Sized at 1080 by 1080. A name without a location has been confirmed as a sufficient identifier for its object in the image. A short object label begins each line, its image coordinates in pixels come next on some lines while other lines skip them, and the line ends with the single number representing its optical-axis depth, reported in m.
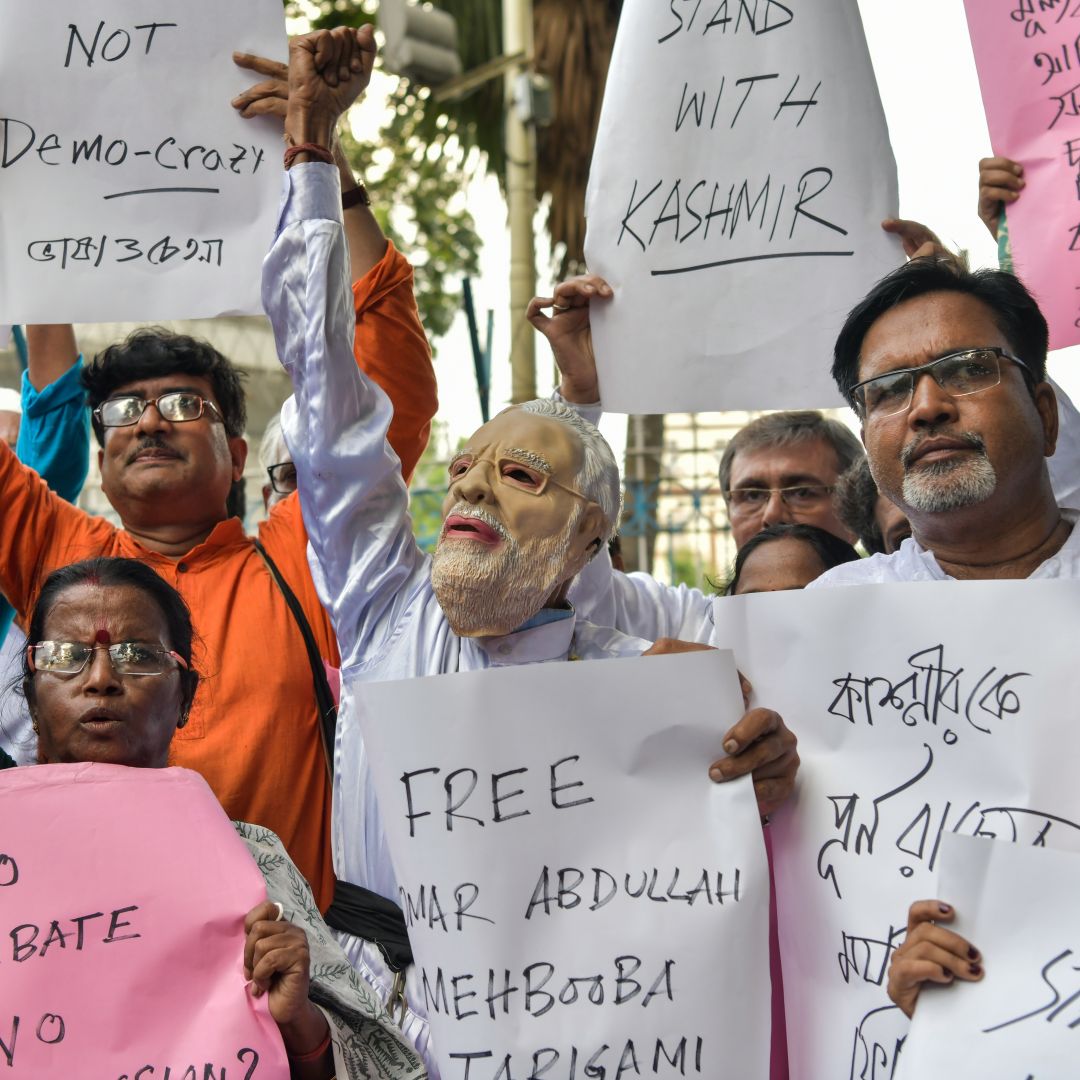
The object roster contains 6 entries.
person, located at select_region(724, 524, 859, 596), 3.25
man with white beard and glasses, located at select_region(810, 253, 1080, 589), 2.39
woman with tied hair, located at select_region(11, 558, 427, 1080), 2.07
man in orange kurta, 2.79
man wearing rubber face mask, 2.49
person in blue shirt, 3.30
